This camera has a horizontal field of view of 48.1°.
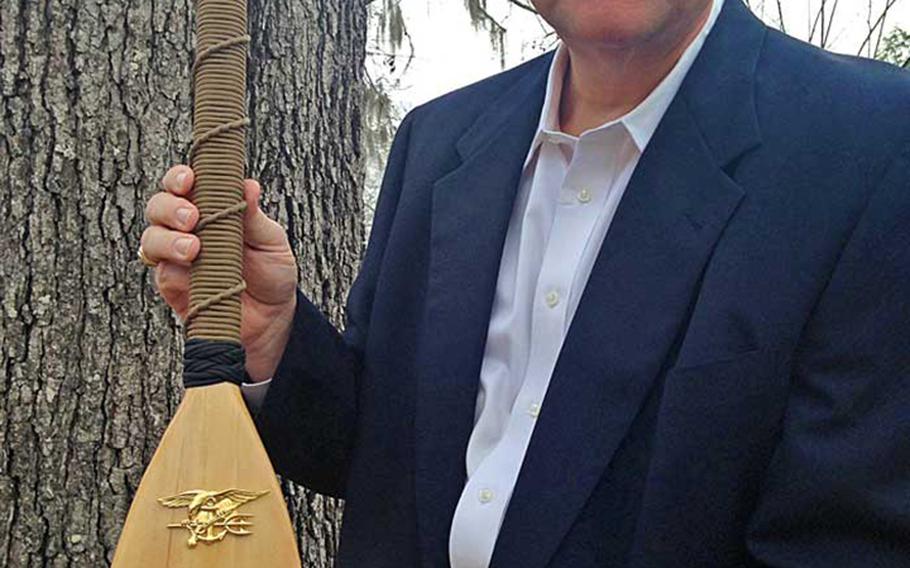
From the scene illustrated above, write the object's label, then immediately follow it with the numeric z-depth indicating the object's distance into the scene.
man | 1.30
